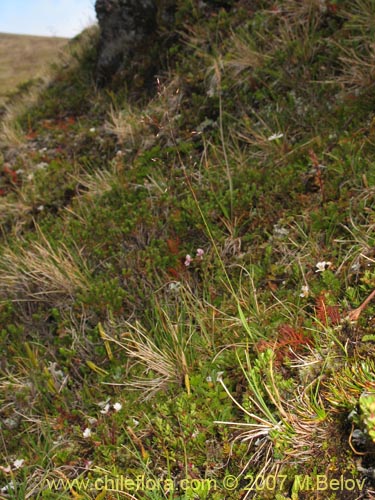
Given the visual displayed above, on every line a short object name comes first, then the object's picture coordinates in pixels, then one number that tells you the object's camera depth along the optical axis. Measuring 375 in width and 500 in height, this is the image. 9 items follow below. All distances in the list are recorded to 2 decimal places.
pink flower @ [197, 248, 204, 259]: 3.86
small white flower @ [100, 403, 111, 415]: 3.00
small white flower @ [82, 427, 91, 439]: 2.89
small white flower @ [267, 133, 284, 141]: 4.42
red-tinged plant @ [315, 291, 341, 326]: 2.50
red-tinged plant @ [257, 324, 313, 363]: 2.51
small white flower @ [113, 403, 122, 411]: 2.95
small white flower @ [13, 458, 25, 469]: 2.89
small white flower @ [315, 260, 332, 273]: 2.98
